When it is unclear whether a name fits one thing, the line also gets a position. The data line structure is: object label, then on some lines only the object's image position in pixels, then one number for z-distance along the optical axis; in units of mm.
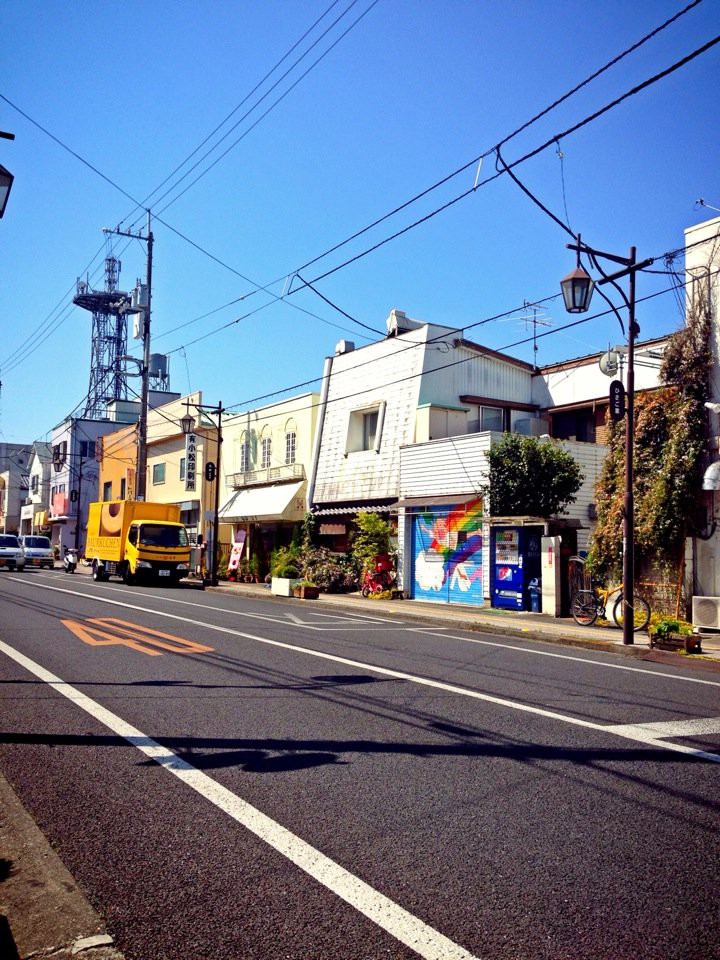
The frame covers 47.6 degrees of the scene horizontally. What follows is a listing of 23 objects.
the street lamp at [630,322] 14609
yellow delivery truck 32312
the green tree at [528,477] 22594
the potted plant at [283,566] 27717
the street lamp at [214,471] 33094
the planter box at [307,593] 26250
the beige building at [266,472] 33812
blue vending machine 21953
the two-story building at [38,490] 77250
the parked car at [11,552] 42656
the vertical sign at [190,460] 40906
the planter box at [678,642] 13891
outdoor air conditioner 16922
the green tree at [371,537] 26969
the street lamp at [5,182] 8445
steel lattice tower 86188
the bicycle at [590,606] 18578
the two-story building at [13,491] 91125
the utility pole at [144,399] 39219
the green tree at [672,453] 18219
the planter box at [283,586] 26938
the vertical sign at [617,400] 16734
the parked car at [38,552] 48312
